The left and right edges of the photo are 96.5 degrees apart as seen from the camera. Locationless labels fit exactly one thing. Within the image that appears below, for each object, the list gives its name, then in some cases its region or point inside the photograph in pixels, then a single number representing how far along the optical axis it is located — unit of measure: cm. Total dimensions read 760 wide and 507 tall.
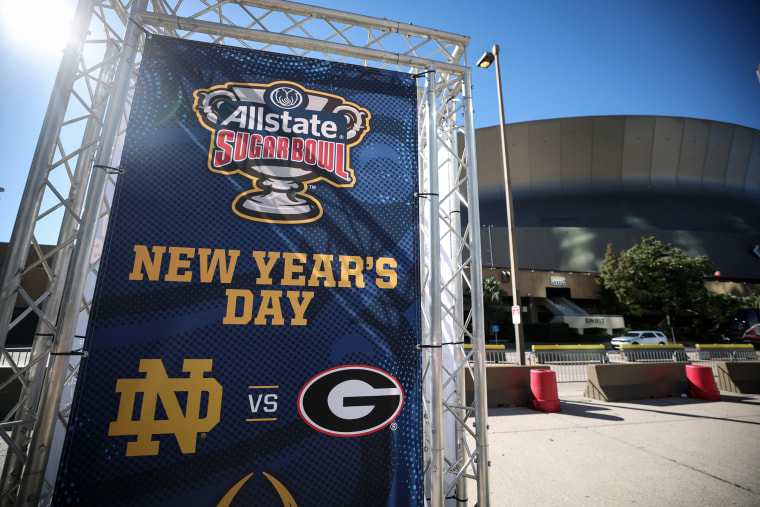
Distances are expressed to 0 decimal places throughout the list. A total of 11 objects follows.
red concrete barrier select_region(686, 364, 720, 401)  987
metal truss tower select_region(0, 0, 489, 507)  310
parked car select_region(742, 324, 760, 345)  2743
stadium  5191
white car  2533
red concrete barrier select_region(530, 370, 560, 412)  874
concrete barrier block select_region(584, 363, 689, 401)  1002
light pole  1206
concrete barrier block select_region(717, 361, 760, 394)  1105
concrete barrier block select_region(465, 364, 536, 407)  922
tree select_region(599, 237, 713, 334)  3306
